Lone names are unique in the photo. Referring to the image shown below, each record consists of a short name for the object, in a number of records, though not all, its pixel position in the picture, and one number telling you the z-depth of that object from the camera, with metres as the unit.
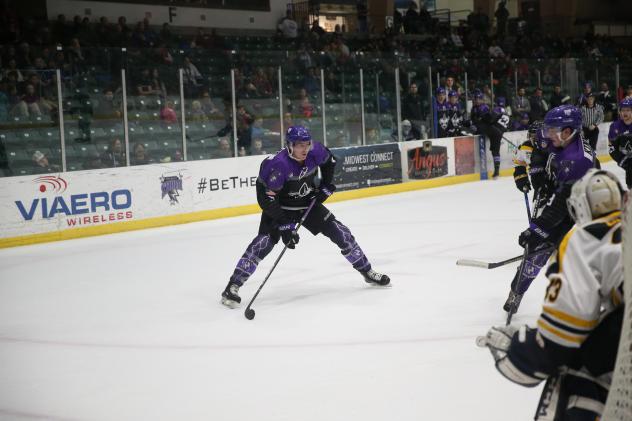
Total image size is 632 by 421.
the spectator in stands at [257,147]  11.13
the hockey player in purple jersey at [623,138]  8.01
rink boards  8.73
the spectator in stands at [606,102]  16.53
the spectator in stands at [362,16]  19.66
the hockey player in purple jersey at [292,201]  5.49
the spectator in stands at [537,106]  15.66
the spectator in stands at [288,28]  16.88
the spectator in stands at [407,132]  13.23
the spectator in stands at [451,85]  13.88
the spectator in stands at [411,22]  20.36
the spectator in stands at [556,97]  15.86
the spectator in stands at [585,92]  14.65
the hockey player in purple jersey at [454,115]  13.80
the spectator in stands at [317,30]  16.84
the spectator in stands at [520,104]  15.46
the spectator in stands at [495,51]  19.95
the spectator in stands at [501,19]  22.10
